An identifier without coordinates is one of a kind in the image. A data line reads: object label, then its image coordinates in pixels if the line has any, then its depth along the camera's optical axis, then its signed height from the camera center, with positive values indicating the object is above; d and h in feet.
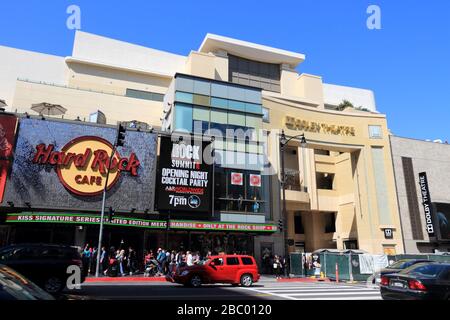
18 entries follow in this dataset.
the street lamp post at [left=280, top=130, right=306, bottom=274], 89.76 +19.98
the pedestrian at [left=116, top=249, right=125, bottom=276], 78.69 -0.72
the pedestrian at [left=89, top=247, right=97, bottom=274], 81.30 -1.19
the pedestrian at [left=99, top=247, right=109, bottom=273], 79.82 -0.98
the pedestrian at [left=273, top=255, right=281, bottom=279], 90.85 -2.22
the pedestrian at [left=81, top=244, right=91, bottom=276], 79.49 +0.71
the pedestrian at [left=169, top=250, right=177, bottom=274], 78.23 -1.38
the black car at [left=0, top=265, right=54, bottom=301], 13.85 -1.30
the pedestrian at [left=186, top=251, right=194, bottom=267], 80.23 -0.52
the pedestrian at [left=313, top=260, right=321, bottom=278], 86.50 -2.75
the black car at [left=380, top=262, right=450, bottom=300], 32.24 -2.36
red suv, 56.65 -2.43
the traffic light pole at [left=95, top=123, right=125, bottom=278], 68.33 +20.51
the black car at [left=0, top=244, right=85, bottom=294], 42.93 -0.76
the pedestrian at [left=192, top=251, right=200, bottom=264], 84.65 -0.09
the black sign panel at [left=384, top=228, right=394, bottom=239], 128.47 +7.51
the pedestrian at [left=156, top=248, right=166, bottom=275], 82.74 -1.18
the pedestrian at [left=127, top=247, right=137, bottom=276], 82.84 -1.22
